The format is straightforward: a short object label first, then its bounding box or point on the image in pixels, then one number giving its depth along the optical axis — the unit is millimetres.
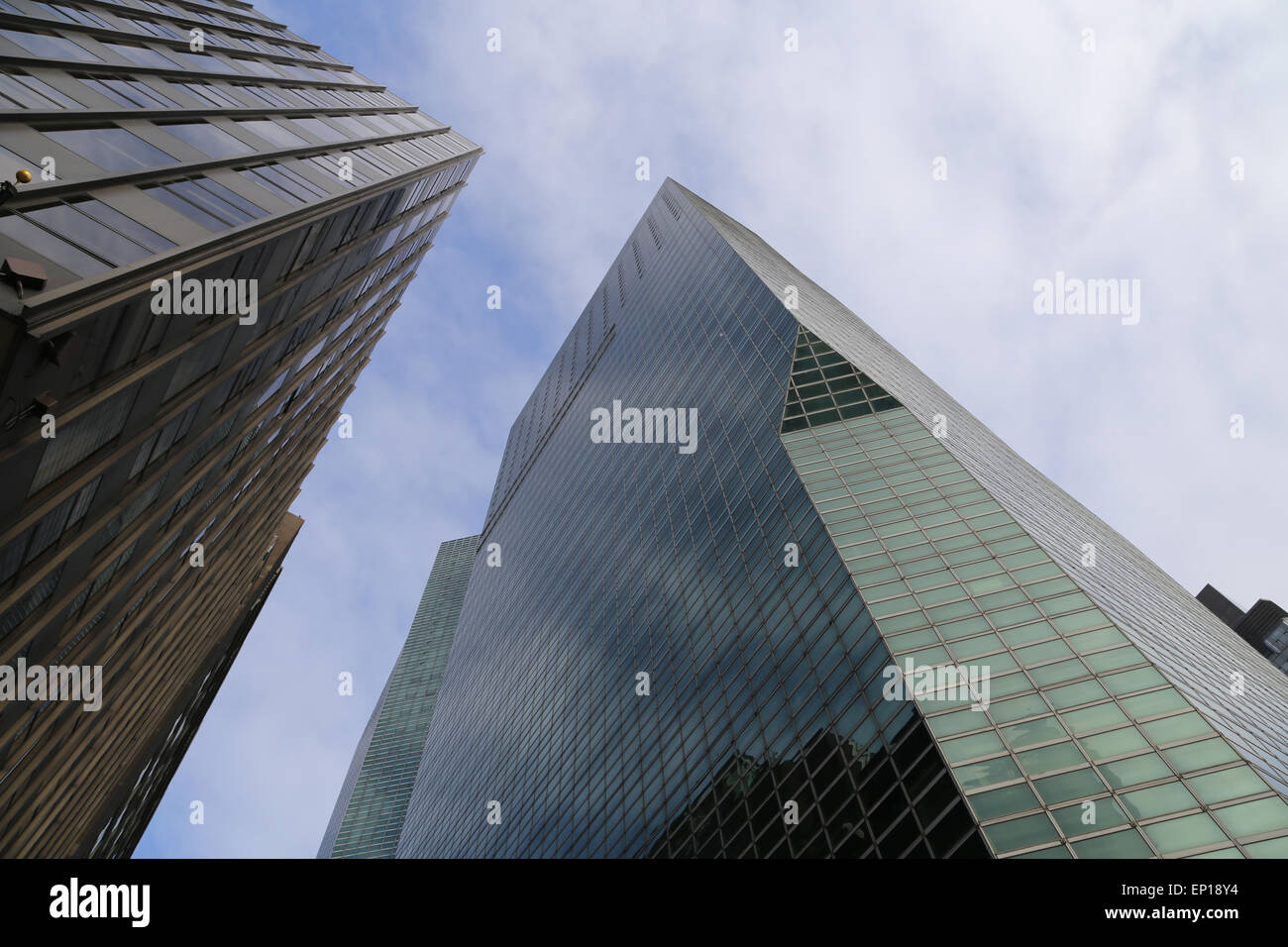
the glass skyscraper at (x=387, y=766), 148500
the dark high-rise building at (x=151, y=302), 13125
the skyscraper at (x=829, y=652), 25766
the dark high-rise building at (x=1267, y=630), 115375
